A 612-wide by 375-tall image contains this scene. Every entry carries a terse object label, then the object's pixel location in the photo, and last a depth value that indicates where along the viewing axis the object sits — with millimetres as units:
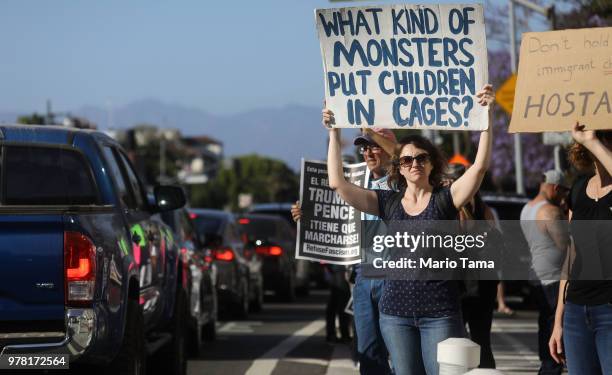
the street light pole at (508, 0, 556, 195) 39844
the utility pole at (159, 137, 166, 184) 167800
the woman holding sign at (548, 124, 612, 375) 6535
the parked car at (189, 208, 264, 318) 20266
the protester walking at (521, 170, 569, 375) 10930
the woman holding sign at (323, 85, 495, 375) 7195
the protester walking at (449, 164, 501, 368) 10781
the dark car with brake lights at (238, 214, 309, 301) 26500
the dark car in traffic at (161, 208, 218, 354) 14625
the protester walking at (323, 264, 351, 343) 16094
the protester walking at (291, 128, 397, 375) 9055
